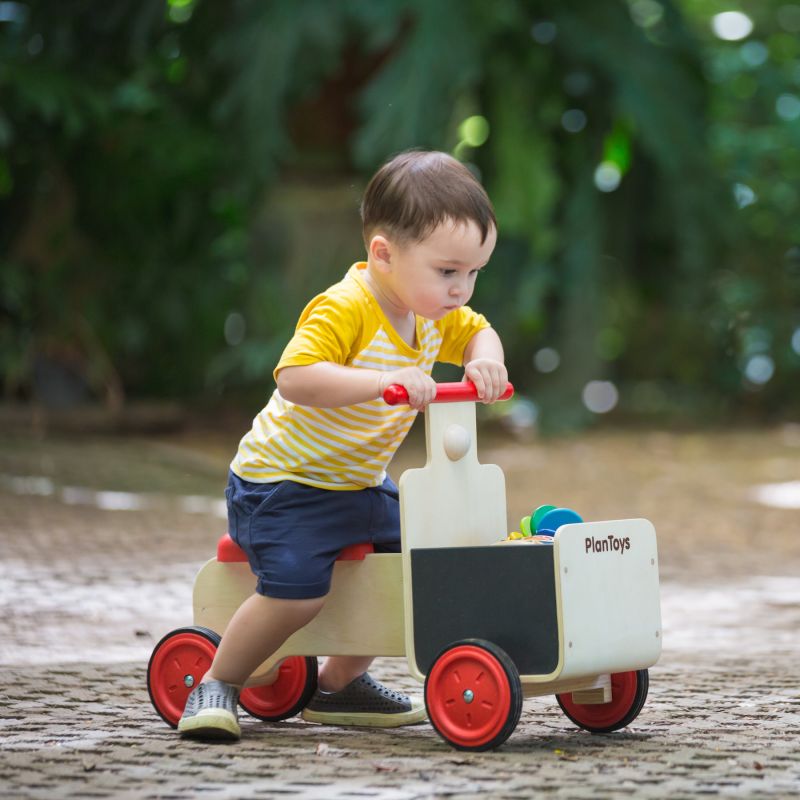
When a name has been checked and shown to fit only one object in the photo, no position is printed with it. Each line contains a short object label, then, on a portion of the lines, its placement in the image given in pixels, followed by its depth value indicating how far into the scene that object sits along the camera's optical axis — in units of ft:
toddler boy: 17.10
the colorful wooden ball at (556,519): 18.04
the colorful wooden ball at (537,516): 18.08
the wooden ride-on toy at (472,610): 16.37
